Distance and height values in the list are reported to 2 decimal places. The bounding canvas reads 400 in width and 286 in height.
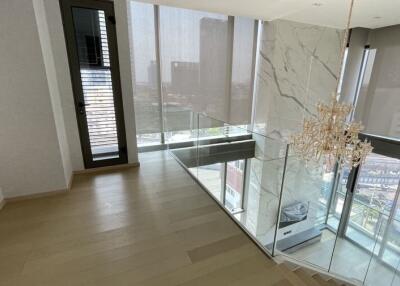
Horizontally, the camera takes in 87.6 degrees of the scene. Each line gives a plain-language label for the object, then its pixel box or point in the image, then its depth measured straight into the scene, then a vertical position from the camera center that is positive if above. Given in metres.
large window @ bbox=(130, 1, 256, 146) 3.79 +0.27
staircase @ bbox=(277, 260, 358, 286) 1.63 -1.61
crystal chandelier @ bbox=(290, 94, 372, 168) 2.37 -0.63
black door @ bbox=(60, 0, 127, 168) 2.88 +0.03
